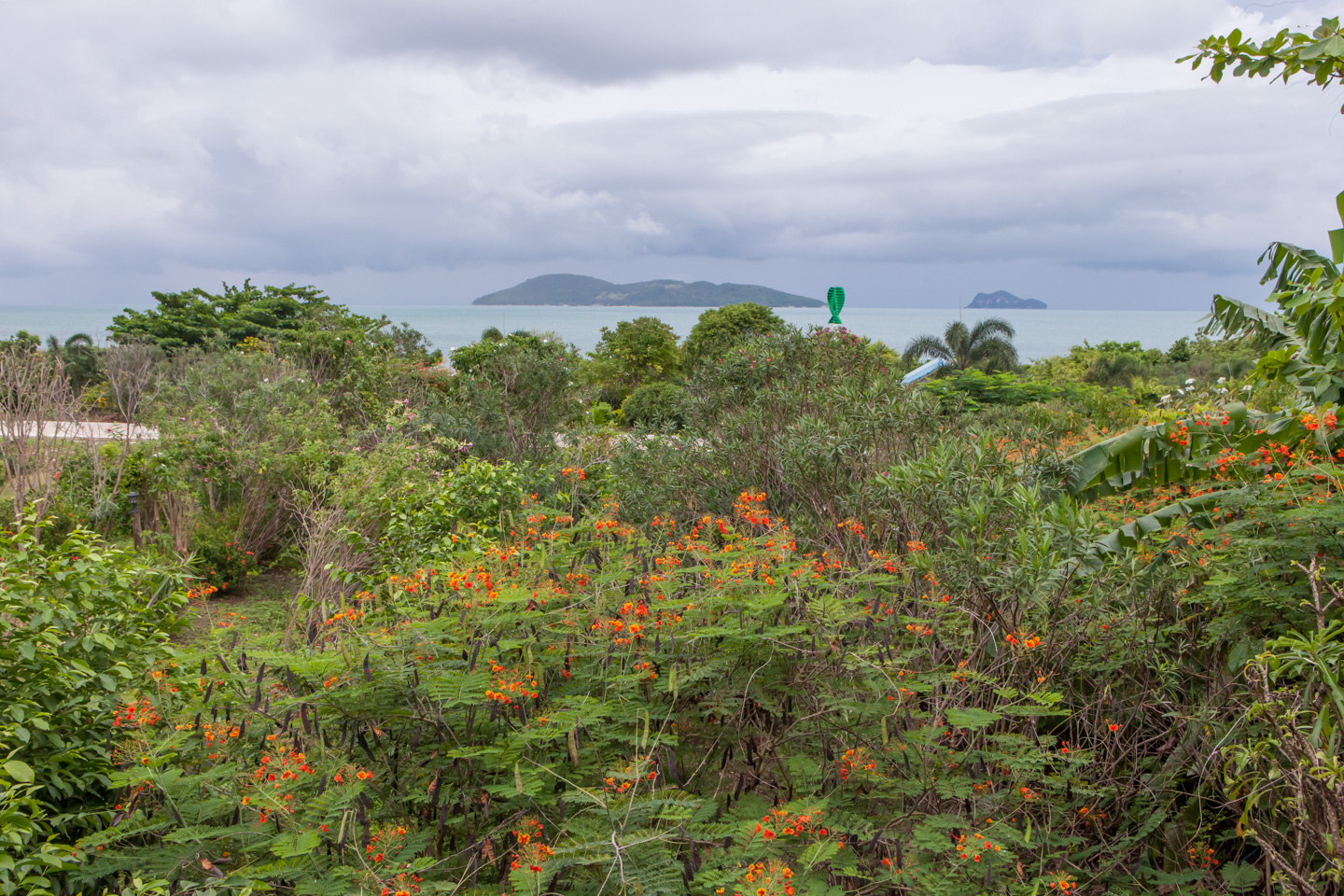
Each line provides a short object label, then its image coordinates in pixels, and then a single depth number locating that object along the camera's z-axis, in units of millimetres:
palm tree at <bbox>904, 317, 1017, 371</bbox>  34591
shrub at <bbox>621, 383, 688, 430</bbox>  24781
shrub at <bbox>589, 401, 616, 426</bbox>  18848
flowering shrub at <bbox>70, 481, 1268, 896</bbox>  2355
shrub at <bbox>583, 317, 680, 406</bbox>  35188
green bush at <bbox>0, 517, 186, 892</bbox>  3041
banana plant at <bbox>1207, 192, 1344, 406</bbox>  4727
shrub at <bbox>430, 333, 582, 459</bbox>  11945
